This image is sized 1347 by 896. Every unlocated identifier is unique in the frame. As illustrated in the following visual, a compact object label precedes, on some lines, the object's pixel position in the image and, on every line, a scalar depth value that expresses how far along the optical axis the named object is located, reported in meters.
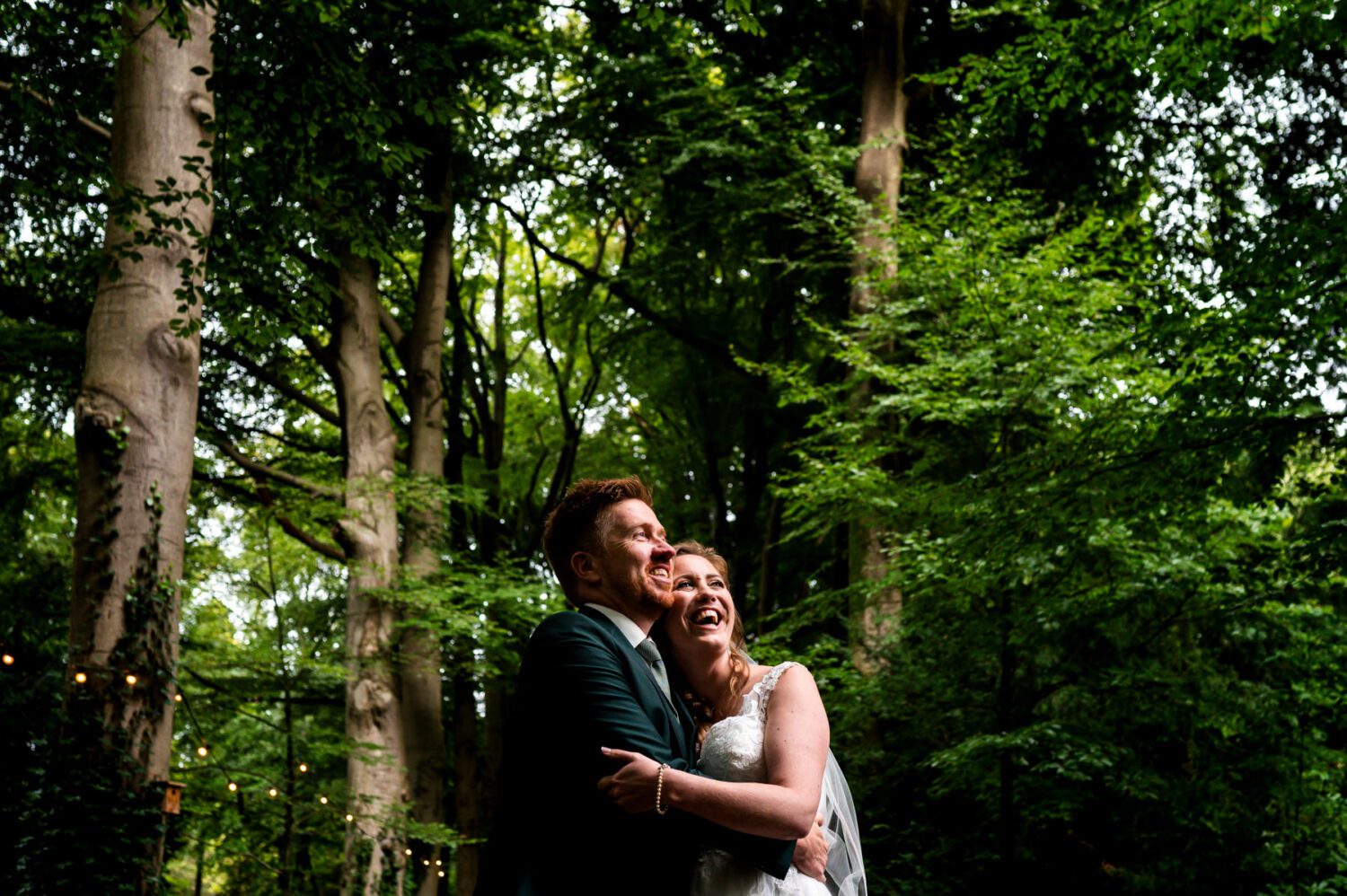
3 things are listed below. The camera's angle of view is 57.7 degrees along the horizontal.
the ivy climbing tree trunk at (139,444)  6.30
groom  2.57
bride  2.54
